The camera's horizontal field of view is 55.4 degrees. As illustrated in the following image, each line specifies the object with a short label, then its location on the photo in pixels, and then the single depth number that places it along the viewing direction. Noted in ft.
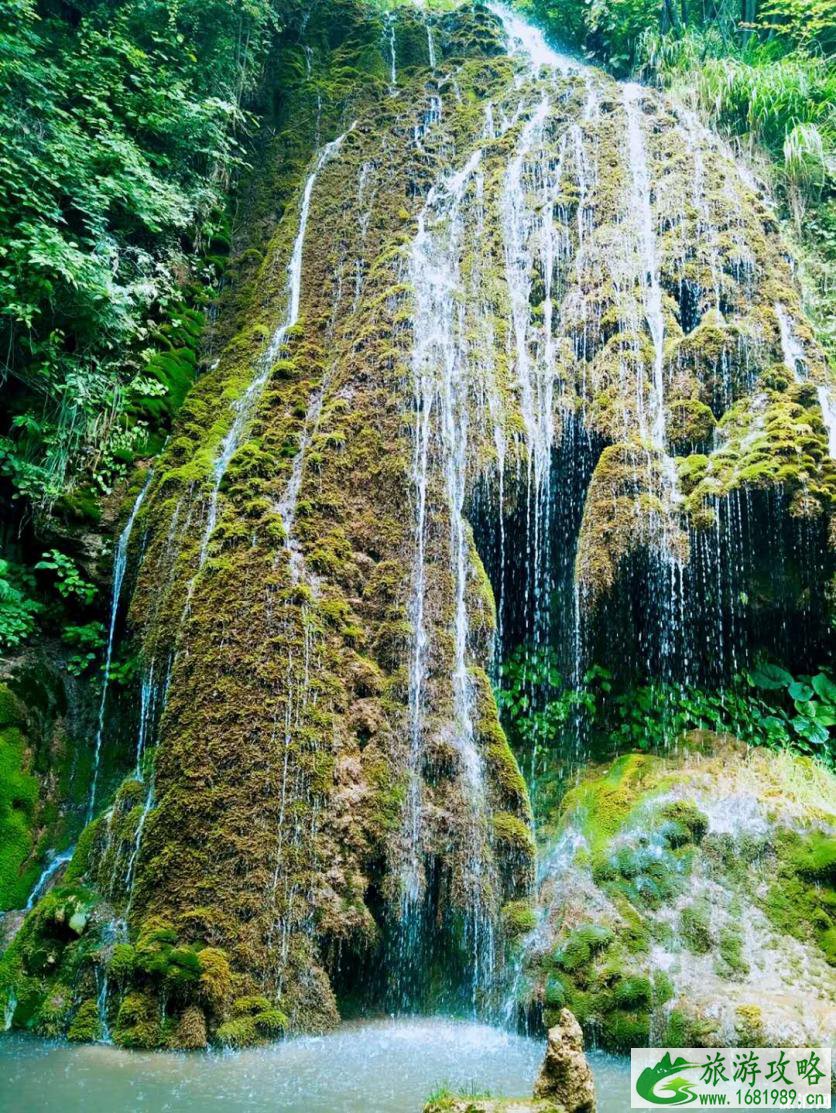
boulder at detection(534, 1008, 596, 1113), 11.83
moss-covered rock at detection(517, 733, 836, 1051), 17.88
